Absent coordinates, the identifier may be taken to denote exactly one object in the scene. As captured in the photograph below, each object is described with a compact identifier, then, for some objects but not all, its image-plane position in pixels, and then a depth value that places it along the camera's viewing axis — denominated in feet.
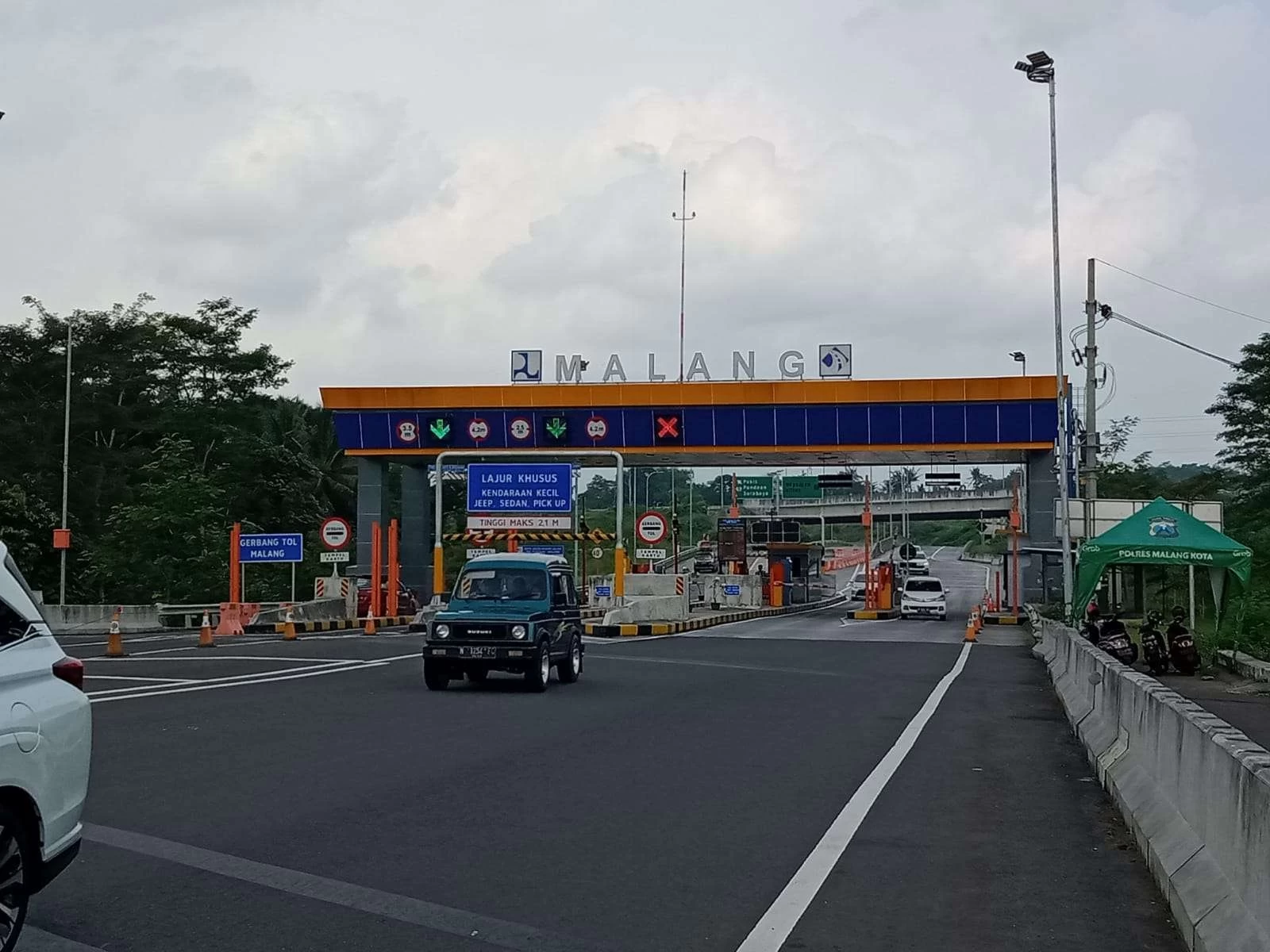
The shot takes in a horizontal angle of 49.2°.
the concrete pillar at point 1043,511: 156.76
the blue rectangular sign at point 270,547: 131.13
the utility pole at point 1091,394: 117.60
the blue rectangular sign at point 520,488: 128.47
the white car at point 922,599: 184.55
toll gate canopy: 159.43
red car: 159.12
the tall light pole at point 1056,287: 117.80
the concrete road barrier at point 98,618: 132.57
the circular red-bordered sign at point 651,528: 137.18
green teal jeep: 63.36
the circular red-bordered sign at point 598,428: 168.45
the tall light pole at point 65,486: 147.43
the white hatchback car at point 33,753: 18.67
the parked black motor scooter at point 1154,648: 82.58
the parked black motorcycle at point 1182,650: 81.71
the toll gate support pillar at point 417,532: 174.81
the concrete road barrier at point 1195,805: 18.61
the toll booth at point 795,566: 258.16
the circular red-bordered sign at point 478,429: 170.71
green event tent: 79.46
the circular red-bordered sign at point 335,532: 131.85
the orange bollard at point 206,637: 96.58
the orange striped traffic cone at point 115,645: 87.40
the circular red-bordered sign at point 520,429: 169.58
